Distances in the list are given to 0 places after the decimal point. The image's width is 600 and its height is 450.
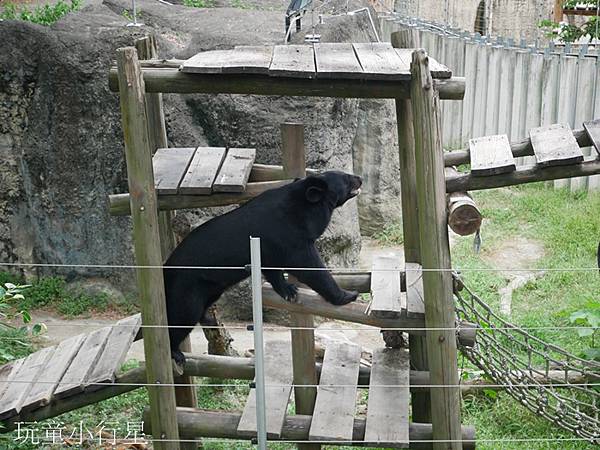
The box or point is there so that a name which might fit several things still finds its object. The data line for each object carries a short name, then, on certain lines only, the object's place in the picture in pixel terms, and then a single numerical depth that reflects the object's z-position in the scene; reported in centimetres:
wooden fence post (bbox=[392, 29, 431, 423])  528
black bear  500
